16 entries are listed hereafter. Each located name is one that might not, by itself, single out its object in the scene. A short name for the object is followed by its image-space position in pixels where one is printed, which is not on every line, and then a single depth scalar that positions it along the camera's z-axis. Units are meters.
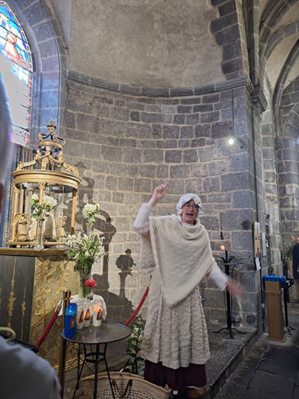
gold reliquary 3.28
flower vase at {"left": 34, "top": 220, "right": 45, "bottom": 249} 3.22
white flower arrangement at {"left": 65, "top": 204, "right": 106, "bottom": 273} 2.90
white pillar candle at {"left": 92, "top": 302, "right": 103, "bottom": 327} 2.49
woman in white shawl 2.31
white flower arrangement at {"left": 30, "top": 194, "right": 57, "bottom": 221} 3.24
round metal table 2.05
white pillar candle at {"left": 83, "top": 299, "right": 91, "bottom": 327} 2.46
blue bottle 2.17
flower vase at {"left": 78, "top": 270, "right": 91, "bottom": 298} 2.82
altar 2.90
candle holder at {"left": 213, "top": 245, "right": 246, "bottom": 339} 4.47
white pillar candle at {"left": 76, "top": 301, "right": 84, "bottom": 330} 2.38
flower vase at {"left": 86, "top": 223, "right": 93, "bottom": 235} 5.09
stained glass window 4.72
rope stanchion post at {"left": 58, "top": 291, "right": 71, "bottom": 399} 2.17
